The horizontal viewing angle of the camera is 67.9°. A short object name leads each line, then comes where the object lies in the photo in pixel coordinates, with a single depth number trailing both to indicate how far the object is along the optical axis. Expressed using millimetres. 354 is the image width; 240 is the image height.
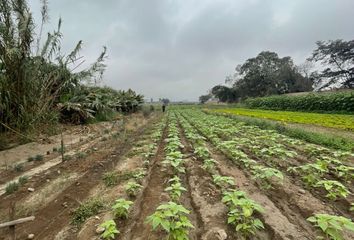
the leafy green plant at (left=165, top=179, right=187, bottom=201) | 3229
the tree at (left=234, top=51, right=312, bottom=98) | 48312
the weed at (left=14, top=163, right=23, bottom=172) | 5125
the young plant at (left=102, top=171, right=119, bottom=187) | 4336
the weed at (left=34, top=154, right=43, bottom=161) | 5891
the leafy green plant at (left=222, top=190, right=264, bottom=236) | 2613
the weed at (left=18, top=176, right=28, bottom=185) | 4316
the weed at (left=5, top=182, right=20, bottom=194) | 3999
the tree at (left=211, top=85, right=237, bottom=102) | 56188
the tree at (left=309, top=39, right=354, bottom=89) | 41719
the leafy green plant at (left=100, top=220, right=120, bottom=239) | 2504
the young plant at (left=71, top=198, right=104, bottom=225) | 3145
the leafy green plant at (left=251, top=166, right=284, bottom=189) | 3454
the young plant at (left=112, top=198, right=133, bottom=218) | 2881
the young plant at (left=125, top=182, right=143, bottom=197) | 3664
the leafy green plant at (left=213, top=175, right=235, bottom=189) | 3429
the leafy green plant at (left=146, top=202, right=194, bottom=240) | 2340
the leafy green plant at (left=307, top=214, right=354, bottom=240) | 2223
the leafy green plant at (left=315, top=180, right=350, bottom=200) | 3297
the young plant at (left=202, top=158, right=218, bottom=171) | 4771
